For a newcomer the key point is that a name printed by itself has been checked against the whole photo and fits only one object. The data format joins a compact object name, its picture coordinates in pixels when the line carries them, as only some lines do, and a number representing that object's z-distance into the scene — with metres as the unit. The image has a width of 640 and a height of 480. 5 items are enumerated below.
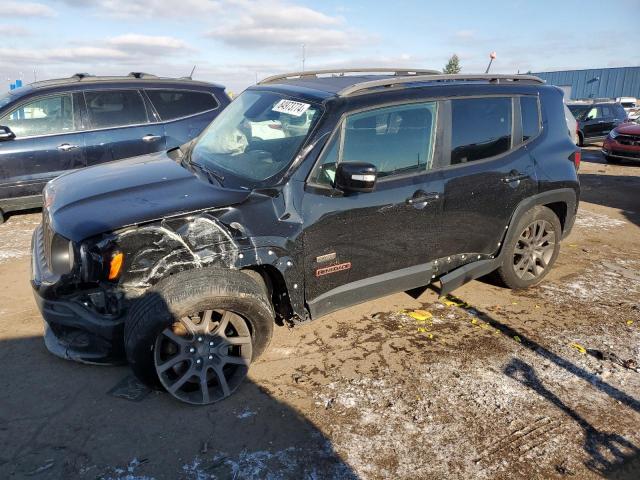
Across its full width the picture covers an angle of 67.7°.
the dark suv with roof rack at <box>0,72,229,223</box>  6.12
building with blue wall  49.88
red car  12.52
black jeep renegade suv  2.78
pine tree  80.71
